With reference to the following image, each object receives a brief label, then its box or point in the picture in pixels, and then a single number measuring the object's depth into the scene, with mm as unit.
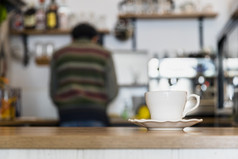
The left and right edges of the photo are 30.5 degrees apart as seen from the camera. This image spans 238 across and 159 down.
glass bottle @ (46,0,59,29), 4492
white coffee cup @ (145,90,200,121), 978
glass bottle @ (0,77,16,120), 3650
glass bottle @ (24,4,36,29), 4507
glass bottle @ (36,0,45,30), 4469
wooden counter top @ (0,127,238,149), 760
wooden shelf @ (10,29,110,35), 4484
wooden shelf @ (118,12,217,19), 4480
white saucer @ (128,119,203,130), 922
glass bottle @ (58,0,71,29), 4504
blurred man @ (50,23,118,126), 2873
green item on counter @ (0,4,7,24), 3865
